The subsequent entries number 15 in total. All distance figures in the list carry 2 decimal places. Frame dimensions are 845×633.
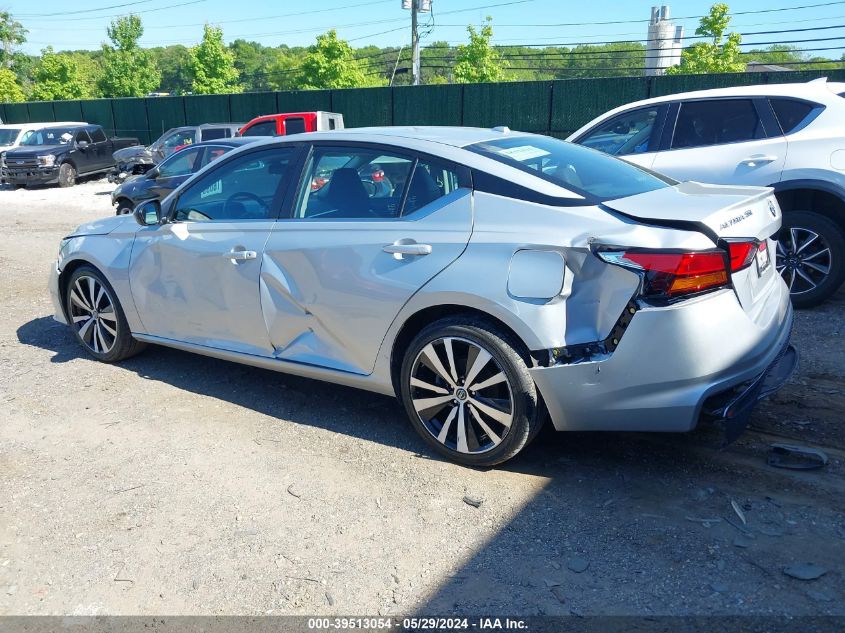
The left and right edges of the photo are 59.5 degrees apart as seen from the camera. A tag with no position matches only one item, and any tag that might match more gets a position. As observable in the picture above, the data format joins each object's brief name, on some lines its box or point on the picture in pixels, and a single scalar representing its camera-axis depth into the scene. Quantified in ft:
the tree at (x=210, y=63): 172.65
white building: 215.72
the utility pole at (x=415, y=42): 130.82
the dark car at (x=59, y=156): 68.85
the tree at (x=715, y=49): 133.90
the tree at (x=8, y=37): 174.70
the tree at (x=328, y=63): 168.66
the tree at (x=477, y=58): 168.66
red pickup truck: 51.39
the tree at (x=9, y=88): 166.09
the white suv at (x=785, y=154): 20.29
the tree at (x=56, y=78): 180.96
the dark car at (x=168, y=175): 39.70
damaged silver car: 10.68
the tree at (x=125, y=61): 188.85
